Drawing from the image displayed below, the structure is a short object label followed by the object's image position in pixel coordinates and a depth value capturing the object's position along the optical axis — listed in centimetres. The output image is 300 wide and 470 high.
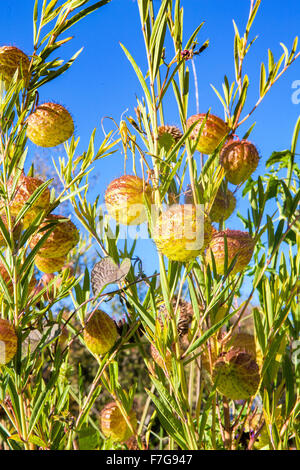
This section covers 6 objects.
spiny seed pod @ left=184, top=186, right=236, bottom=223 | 61
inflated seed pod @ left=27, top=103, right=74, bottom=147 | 57
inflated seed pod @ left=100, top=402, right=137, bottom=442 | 72
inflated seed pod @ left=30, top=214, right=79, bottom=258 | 58
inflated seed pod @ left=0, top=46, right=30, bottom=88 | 58
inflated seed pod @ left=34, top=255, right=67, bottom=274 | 61
